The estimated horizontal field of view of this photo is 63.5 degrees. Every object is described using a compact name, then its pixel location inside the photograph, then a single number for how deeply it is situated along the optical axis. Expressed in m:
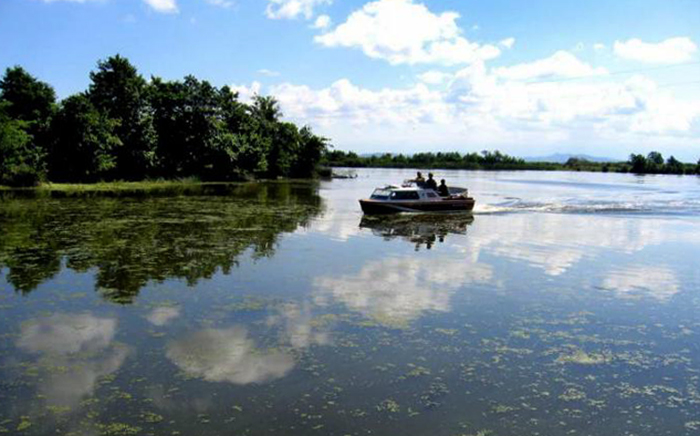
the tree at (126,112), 54.47
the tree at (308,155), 85.74
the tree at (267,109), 84.11
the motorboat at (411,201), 31.19
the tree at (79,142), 48.09
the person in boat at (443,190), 35.16
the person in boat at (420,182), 36.83
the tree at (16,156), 41.53
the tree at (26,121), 42.50
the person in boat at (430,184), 36.50
